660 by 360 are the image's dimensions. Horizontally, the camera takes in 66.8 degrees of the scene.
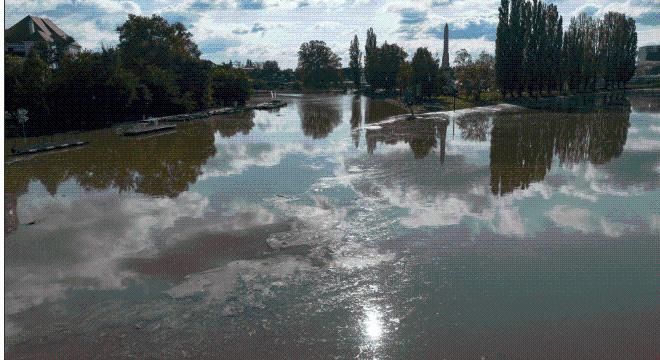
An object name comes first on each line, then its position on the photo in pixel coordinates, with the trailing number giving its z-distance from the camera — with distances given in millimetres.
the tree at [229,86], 65438
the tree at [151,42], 56125
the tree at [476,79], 67000
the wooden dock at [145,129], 36719
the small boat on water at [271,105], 63750
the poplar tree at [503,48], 60531
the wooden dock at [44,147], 28047
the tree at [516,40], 60250
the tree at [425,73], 64750
